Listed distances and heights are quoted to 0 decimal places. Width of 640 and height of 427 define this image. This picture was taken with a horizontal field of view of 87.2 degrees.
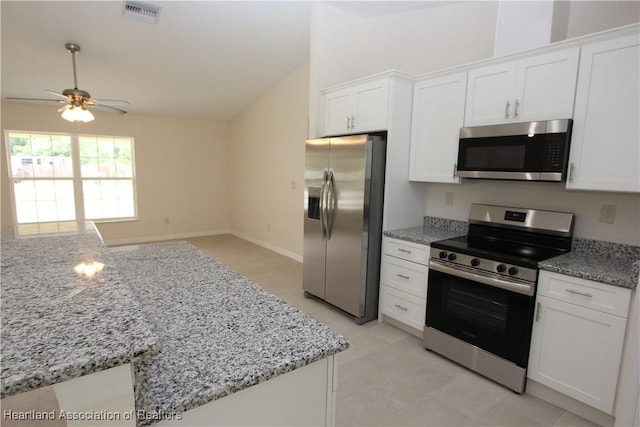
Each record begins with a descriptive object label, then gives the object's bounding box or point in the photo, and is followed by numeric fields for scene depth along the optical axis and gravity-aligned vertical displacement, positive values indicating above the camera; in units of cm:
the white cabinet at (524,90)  213 +61
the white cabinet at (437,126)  273 +42
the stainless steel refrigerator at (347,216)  298 -40
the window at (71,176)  527 -17
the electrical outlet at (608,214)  221 -22
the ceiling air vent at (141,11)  314 +150
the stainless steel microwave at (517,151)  214 +19
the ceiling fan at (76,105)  311 +57
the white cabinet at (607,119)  190 +36
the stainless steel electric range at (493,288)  215 -76
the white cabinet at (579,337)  183 -90
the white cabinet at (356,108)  299 +63
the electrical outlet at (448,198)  315 -20
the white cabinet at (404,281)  278 -92
